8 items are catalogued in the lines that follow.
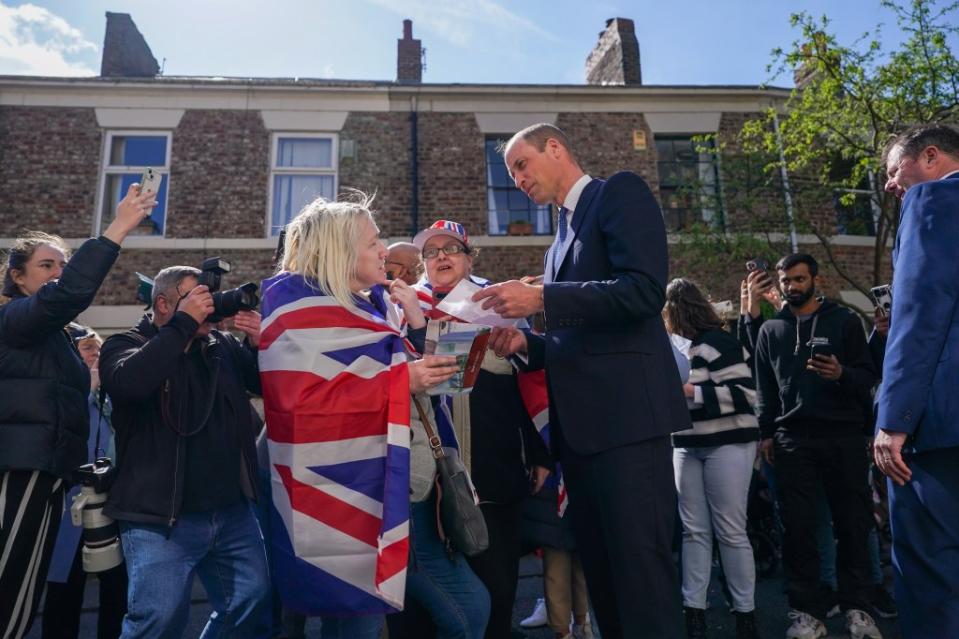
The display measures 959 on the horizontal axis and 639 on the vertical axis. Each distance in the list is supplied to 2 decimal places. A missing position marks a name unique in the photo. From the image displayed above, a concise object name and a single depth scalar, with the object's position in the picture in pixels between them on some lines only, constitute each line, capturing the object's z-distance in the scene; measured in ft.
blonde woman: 6.47
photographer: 7.70
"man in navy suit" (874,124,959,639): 6.86
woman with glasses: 8.89
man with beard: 12.55
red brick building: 34.65
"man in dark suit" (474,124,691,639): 6.47
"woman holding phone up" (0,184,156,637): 8.06
